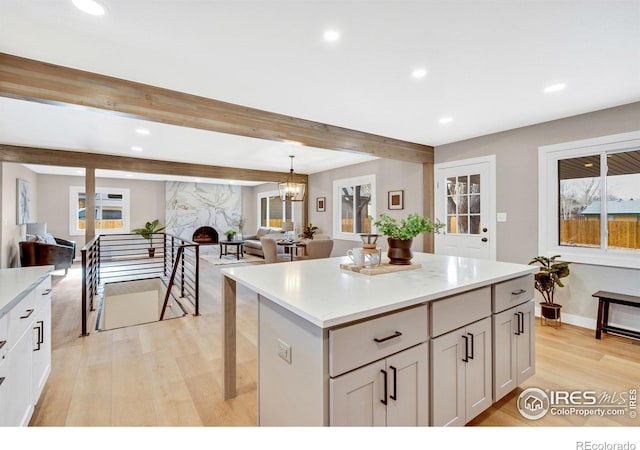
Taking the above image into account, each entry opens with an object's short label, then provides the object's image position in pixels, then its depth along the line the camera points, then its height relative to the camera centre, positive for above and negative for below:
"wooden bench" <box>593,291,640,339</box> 2.90 -0.85
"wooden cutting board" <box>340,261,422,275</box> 1.89 -0.28
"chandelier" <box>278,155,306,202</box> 6.14 +0.70
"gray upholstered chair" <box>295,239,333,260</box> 5.85 -0.48
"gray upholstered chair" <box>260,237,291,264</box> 6.05 -0.50
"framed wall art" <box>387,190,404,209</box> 5.45 +0.46
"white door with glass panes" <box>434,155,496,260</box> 4.16 +0.26
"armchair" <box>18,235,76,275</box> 5.57 -0.56
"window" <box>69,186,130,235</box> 8.34 +0.41
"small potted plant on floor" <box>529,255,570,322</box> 3.27 -0.60
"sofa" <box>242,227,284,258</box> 8.54 -0.45
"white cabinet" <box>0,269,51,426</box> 1.40 -0.71
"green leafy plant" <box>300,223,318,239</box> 7.41 -0.16
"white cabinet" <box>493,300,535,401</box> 1.82 -0.79
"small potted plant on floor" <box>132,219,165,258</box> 8.90 -0.08
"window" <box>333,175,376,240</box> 6.27 +0.41
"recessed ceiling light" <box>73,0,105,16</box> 1.67 +1.22
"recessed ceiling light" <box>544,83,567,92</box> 2.65 +1.22
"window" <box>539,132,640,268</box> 3.09 +0.27
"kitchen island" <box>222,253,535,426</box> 1.19 -0.56
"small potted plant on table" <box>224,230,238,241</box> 9.23 -0.29
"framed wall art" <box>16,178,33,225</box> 6.24 +0.51
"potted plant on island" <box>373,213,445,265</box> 2.05 -0.05
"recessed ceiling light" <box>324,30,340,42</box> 1.93 +1.22
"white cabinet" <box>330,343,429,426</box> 1.17 -0.70
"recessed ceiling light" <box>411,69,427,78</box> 2.42 +1.23
